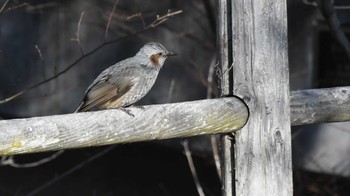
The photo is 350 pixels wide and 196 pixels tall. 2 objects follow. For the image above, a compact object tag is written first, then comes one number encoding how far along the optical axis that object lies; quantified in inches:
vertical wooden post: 234.4
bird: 339.0
